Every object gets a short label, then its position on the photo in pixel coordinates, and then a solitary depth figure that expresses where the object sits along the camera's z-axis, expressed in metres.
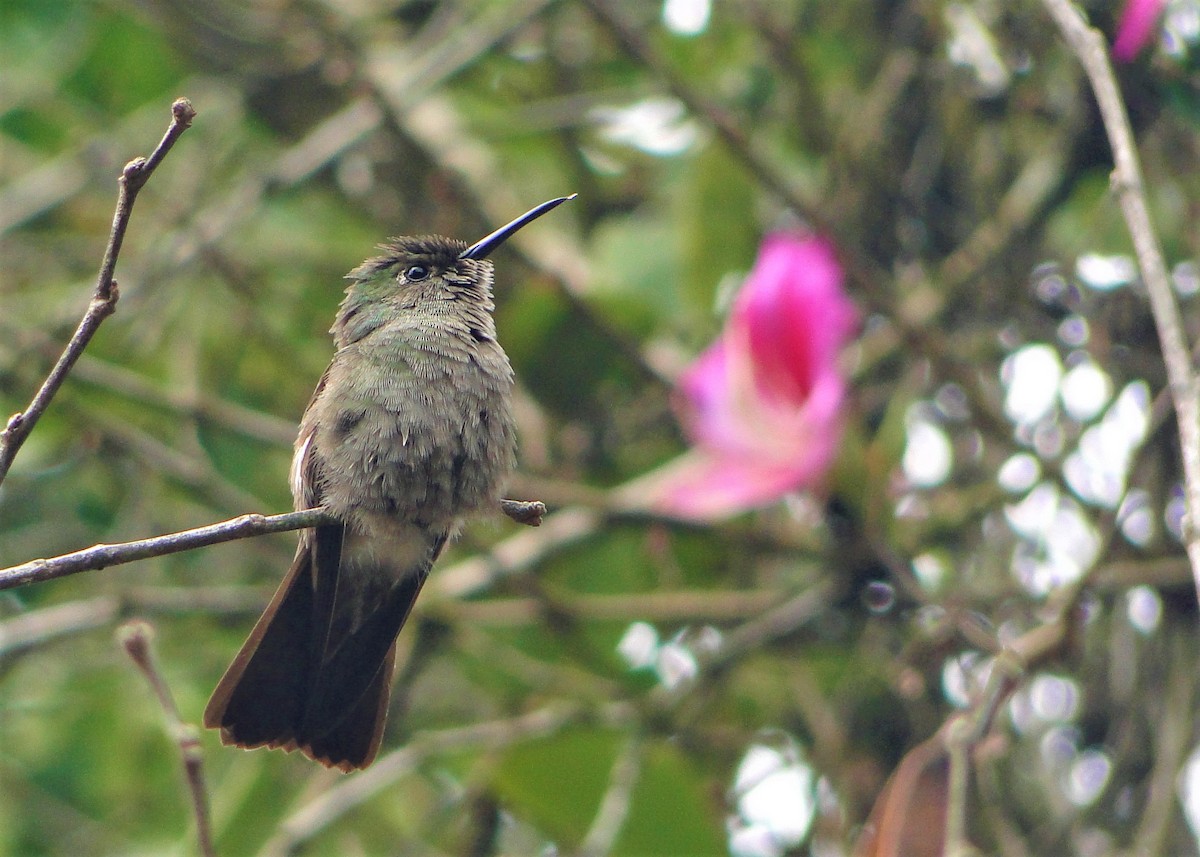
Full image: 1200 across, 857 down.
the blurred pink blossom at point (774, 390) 5.33
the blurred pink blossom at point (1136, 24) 5.07
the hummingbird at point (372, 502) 4.53
